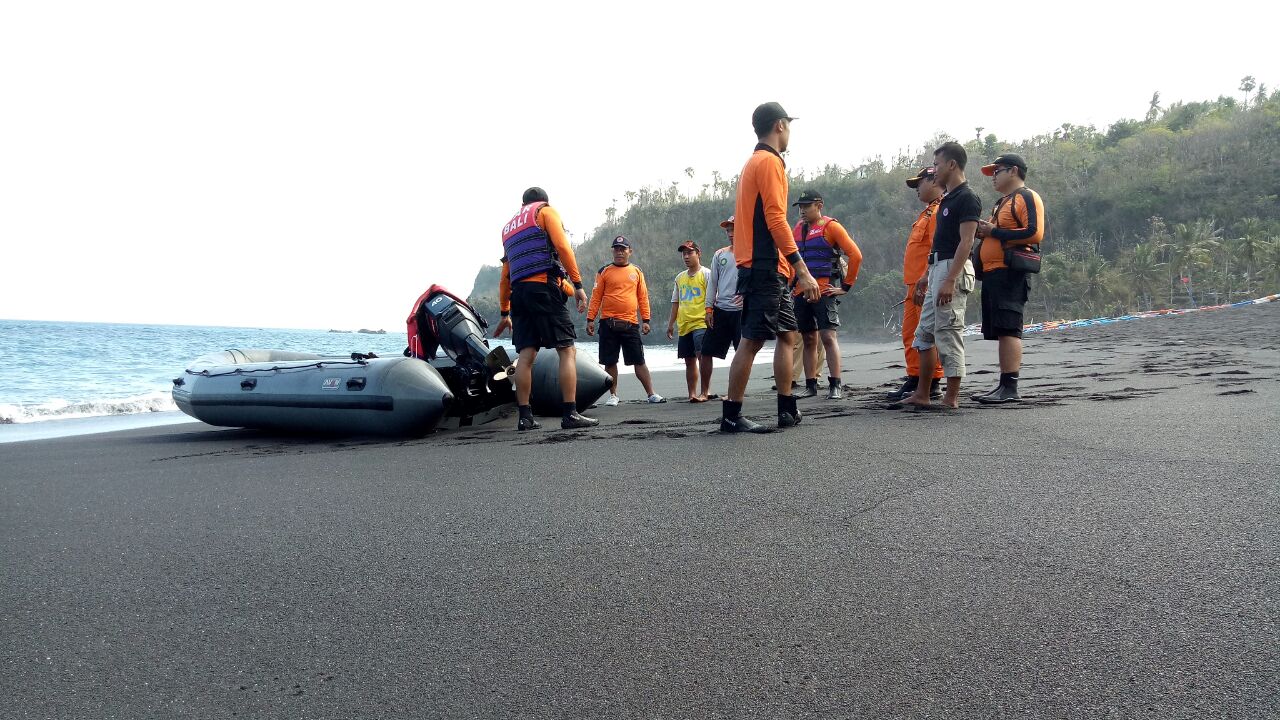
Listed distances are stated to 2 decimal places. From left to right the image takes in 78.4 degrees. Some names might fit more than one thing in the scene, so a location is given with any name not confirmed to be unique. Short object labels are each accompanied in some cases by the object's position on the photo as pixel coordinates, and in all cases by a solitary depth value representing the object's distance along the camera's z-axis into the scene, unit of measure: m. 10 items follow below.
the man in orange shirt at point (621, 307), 7.52
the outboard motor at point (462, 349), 5.89
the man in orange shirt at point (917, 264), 5.75
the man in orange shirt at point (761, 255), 4.33
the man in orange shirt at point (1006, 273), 5.12
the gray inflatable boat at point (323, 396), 5.25
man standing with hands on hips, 6.67
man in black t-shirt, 4.94
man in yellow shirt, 7.65
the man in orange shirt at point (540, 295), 5.38
